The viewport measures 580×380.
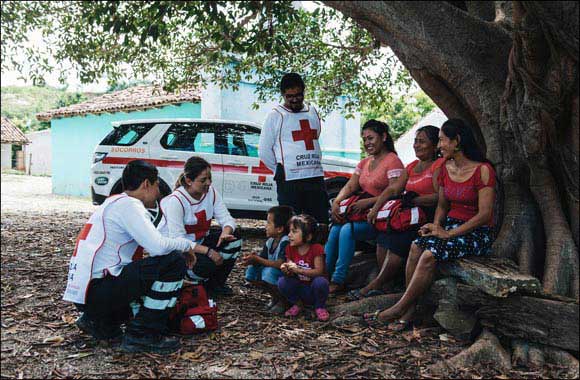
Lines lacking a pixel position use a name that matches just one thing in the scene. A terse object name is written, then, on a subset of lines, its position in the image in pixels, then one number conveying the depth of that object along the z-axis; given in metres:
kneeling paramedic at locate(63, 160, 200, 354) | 4.03
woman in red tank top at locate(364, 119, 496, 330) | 4.59
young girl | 4.84
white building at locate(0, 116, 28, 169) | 37.66
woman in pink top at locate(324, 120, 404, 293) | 5.63
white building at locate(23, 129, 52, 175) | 42.38
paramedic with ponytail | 5.10
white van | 9.47
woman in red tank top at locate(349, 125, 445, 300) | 5.27
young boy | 5.00
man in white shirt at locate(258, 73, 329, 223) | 5.85
